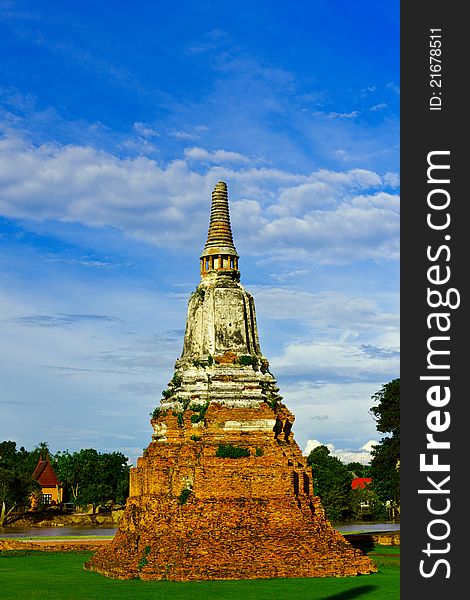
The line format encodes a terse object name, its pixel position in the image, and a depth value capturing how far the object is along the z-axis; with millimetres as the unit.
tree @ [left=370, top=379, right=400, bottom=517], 45031
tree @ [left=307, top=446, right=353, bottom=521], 65875
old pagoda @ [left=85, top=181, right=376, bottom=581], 25719
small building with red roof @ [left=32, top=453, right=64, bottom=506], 83312
